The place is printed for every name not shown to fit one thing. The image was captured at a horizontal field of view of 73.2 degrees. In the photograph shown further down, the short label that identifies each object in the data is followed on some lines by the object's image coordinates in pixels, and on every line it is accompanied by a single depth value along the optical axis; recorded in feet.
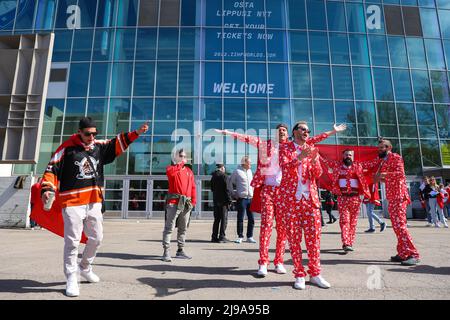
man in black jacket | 27.04
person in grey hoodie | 26.84
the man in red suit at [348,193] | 19.92
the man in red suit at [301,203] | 12.05
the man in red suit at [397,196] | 16.37
